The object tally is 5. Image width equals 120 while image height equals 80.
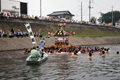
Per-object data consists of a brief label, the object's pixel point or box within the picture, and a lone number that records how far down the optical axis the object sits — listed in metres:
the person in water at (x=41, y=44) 32.41
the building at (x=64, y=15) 99.56
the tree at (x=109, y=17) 141.25
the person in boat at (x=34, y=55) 22.33
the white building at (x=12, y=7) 57.88
